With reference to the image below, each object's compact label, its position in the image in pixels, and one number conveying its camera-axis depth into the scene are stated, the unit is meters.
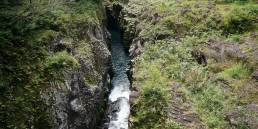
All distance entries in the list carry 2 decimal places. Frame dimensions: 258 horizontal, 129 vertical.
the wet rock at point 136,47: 38.84
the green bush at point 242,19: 37.09
